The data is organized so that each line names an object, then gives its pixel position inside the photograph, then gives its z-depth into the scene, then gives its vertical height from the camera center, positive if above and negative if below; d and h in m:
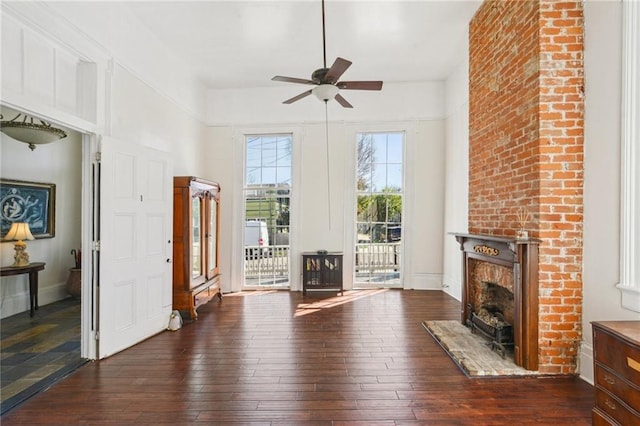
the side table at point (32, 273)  4.31 -0.88
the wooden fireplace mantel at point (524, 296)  2.81 -0.74
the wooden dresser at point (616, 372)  1.81 -0.95
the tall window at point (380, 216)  6.18 -0.06
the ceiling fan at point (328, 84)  3.17 +1.32
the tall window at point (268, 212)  6.23 +0.00
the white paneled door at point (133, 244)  3.21 -0.36
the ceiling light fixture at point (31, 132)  3.34 +0.86
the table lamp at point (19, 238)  4.45 -0.38
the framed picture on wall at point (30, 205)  4.52 +0.09
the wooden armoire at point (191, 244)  4.34 -0.46
